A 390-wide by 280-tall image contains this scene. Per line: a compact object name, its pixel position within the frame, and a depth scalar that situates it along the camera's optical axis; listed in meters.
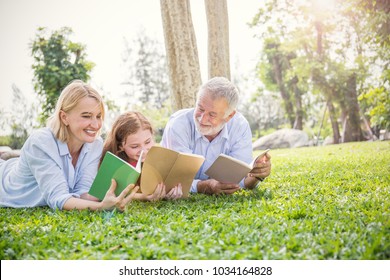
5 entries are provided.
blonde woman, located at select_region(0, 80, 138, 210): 3.25
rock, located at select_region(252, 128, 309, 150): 14.97
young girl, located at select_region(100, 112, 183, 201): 3.89
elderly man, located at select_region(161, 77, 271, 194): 3.80
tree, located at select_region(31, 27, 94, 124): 7.94
